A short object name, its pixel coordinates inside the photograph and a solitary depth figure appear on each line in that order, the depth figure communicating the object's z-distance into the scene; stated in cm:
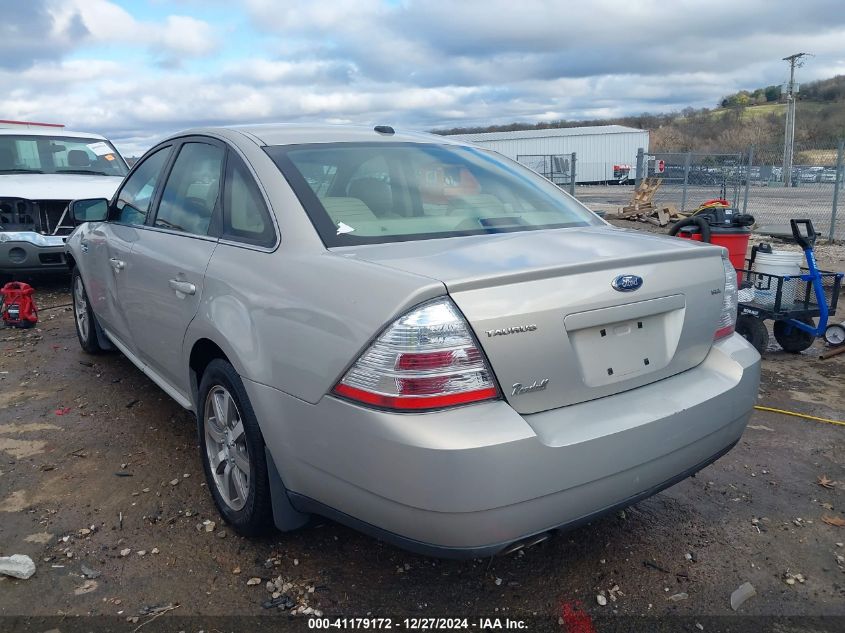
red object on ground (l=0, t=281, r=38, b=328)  668
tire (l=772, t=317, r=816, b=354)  578
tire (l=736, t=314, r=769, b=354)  571
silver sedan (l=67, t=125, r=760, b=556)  202
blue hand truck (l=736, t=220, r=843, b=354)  548
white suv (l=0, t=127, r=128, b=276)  784
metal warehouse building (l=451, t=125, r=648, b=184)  4703
